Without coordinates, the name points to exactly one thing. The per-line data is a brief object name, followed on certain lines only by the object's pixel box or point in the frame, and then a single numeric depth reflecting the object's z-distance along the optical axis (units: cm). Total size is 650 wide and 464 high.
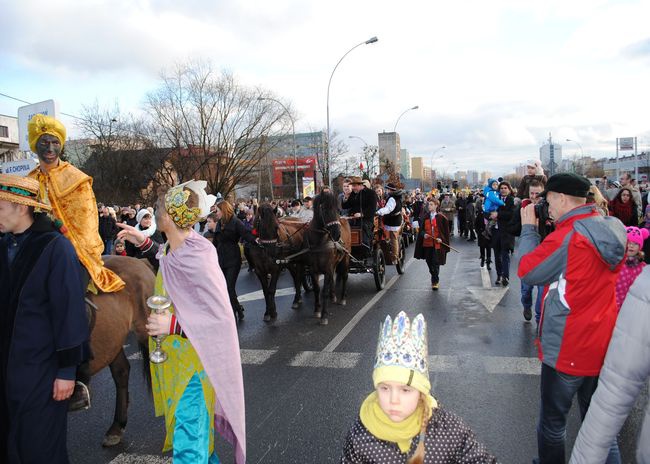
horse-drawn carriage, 1023
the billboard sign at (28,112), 839
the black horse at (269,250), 835
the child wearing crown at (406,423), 202
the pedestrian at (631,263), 475
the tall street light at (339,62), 2386
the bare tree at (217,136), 3241
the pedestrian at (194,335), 294
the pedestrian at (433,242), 1051
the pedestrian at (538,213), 473
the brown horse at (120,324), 397
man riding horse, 387
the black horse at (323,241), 850
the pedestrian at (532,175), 541
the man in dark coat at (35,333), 263
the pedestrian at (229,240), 832
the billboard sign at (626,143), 7986
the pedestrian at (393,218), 1141
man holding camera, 271
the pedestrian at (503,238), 871
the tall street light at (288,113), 3338
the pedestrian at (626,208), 1061
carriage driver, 1026
